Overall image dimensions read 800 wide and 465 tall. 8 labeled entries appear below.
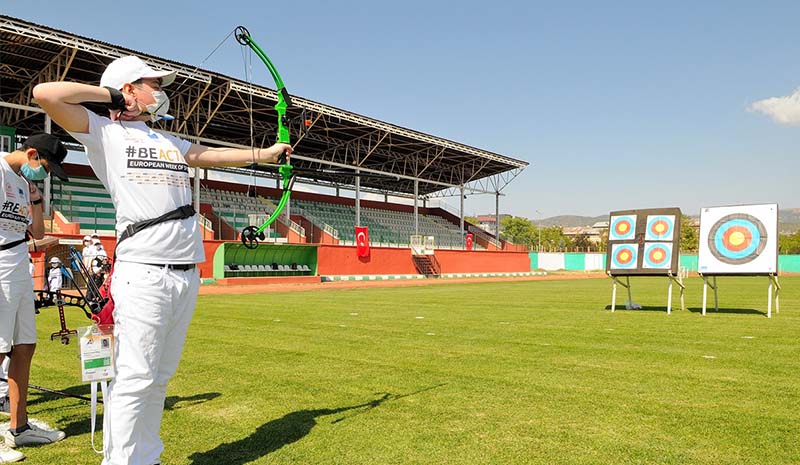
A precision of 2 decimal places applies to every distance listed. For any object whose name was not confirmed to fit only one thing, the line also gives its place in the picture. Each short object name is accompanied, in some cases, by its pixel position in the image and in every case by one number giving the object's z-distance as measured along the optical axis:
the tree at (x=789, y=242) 114.18
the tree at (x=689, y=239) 108.50
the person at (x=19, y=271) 4.14
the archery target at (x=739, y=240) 13.69
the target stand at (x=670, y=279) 13.25
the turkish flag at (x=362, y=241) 36.78
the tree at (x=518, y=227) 147.79
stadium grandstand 24.03
